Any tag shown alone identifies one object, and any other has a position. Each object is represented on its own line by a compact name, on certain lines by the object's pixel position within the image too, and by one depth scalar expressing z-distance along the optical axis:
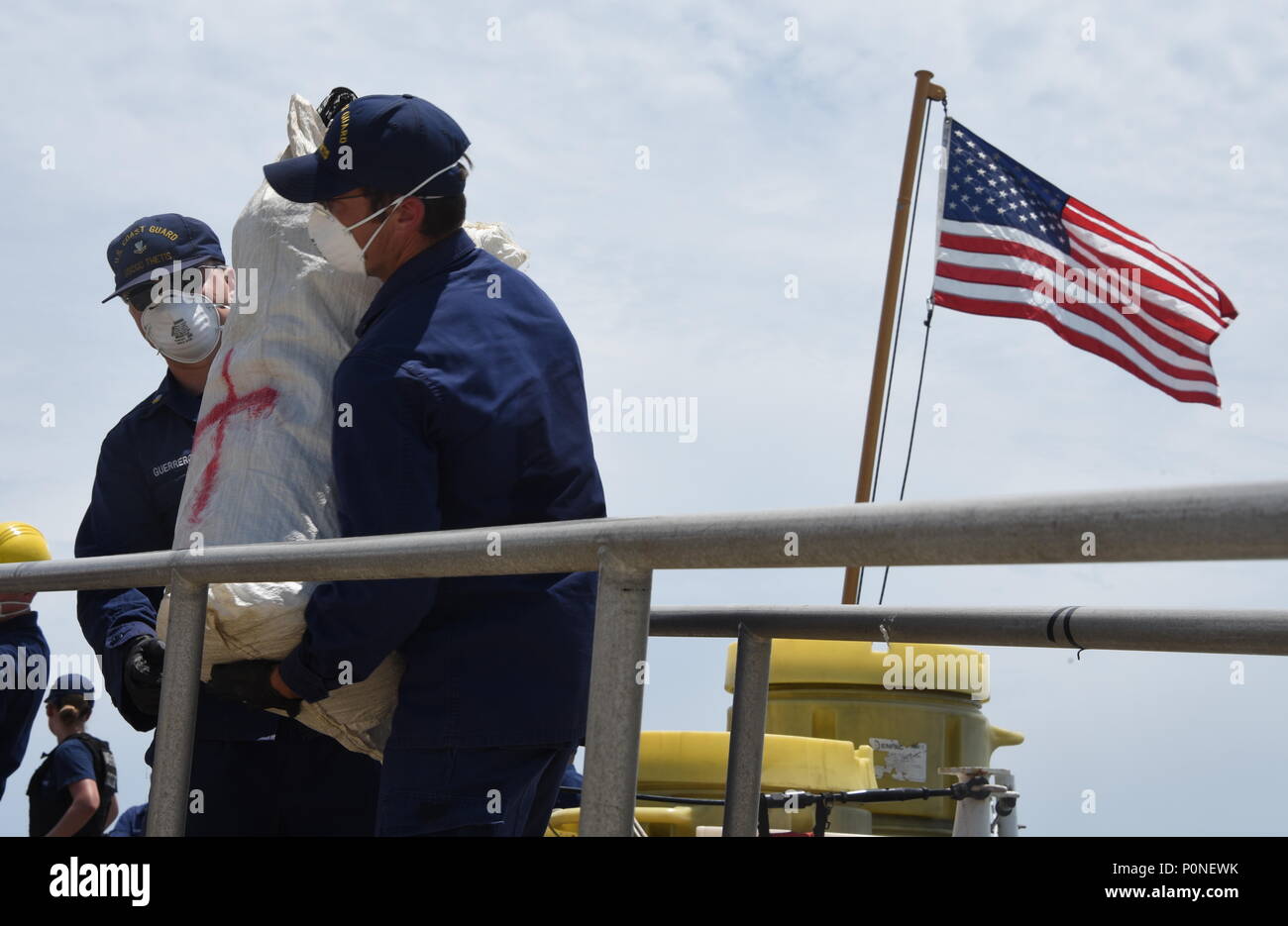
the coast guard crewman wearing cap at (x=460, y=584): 2.46
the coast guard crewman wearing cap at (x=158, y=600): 3.16
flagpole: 9.42
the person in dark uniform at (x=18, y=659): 5.29
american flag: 9.20
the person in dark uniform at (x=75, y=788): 7.24
